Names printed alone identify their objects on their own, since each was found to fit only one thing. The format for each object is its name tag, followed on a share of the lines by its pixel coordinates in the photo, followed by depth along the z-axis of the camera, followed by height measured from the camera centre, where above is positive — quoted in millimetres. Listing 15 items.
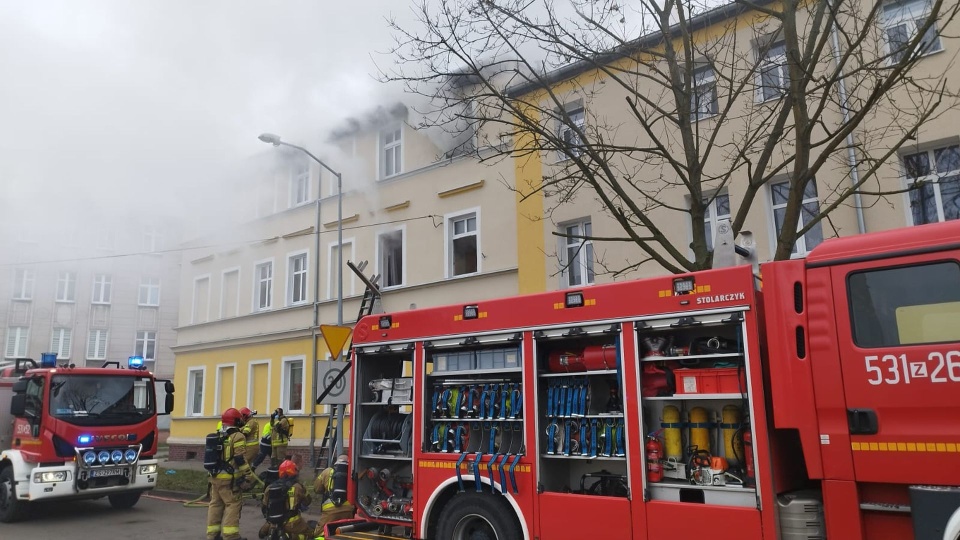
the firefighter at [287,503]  7555 -1070
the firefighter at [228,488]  8266 -992
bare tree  7488 +4225
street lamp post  13770 +3092
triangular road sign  10273 +1036
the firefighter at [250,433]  9375 -378
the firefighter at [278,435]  10375 -443
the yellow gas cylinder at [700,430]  5059 -222
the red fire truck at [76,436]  10219 -423
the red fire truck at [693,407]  4113 -52
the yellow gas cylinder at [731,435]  4871 -255
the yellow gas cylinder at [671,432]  5113 -237
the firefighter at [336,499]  7344 -1014
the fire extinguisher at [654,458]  5082 -426
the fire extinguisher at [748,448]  4785 -341
